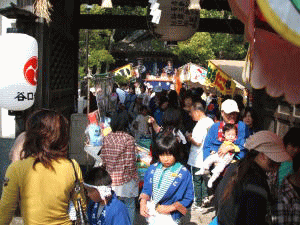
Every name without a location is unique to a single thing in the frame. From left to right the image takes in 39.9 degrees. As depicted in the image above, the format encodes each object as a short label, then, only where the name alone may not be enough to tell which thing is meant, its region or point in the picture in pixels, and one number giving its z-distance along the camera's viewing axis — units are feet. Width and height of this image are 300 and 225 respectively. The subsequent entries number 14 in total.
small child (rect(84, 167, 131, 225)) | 11.53
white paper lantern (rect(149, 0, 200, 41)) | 22.17
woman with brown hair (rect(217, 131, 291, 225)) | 9.30
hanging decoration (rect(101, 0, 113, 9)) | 19.21
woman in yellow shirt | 9.32
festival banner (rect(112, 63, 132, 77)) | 75.36
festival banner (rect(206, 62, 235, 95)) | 35.79
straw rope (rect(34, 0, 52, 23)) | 19.39
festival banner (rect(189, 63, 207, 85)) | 55.77
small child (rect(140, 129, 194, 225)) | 13.32
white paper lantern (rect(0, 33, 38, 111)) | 17.21
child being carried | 17.44
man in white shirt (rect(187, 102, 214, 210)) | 21.65
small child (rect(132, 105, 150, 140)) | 30.99
